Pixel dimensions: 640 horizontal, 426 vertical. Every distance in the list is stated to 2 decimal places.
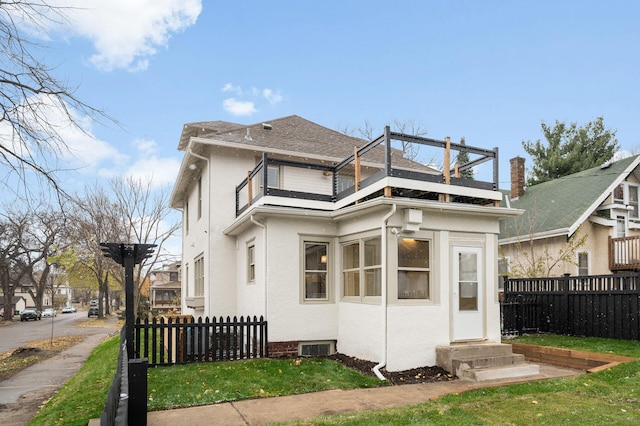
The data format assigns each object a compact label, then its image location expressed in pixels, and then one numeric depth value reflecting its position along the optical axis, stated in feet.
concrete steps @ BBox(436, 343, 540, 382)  27.63
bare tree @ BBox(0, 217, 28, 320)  134.41
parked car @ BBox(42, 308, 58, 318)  189.78
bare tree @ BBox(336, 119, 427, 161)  114.73
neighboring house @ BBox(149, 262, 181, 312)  176.92
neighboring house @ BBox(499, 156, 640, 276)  57.11
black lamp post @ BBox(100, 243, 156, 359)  24.61
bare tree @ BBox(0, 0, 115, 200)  18.78
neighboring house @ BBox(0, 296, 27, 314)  275.55
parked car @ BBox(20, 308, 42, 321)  155.22
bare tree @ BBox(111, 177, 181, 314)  102.53
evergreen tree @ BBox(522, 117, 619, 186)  101.19
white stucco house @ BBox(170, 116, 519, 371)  29.66
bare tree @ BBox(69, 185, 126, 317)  102.37
